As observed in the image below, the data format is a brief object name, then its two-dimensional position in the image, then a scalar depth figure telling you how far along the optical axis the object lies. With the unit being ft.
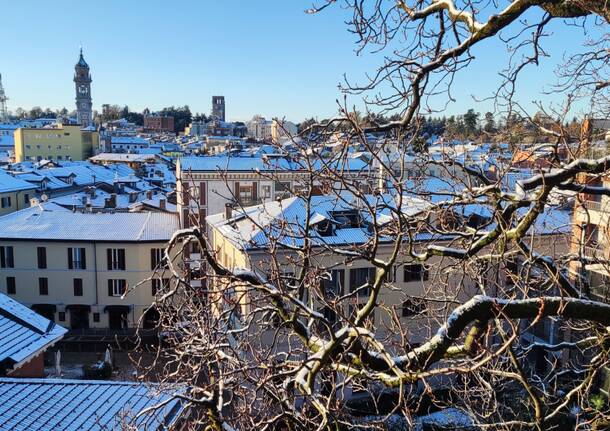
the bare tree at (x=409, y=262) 14.55
